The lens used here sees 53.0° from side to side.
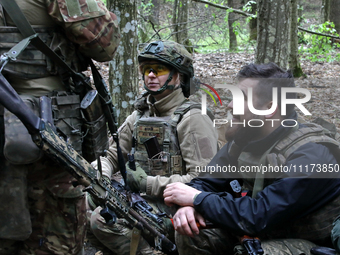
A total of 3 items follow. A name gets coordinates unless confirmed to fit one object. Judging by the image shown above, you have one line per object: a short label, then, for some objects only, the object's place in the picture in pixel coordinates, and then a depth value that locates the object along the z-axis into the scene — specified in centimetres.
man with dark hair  218
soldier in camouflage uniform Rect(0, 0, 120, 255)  242
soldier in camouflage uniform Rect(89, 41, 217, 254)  321
